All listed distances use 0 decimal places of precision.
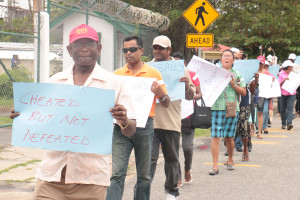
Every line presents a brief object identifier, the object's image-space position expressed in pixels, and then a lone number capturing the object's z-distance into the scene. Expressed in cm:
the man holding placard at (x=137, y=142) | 465
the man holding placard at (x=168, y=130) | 573
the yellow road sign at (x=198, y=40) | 1140
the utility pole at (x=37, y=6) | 891
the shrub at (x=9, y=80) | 890
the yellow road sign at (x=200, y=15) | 1151
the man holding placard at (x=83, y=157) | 334
